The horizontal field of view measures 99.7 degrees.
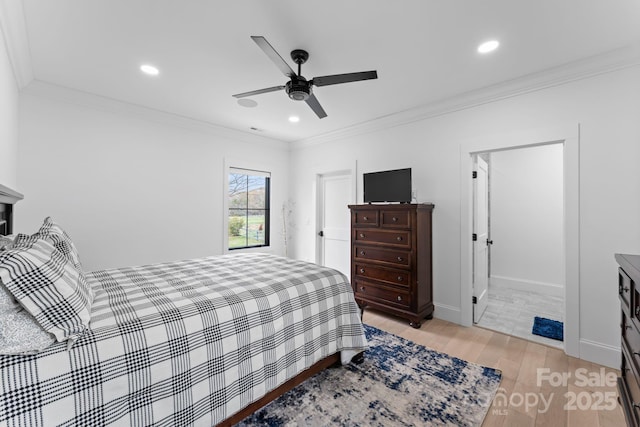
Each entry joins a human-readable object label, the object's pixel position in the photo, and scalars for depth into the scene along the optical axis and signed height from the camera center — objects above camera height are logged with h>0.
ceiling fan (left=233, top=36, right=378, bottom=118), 1.70 +0.98
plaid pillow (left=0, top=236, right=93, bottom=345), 0.98 -0.29
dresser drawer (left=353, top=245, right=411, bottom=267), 3.06 -0.53
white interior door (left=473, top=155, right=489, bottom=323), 3.15 -0.37
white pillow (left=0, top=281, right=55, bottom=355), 0.93 -0.42
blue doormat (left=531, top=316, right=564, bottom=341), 2.80 -1.29
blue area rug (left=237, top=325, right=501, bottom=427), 1.68 -1.29
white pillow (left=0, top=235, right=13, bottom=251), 1.30 -0.15
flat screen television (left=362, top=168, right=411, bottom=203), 3.24 +0.33
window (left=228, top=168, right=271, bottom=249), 4.53 +0.08
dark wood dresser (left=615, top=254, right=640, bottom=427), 1.17 -0.62
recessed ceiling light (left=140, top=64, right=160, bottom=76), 2.47 +1.35
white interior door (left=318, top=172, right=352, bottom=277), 4.46 -0.15
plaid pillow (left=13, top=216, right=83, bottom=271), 1.43 -0.14
